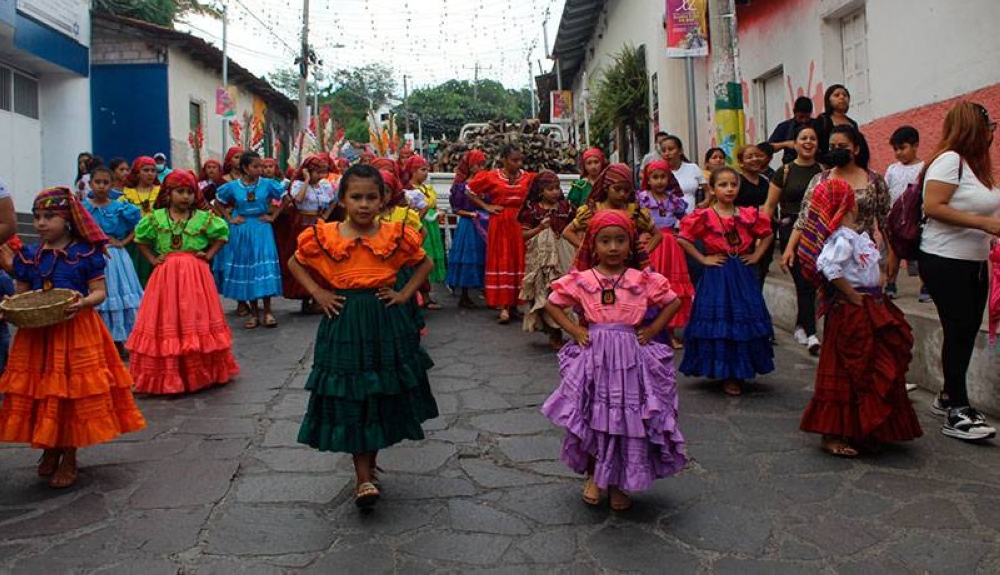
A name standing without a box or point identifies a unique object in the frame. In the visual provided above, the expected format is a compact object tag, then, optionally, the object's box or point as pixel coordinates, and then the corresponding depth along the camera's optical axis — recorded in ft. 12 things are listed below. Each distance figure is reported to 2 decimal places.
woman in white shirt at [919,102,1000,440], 17.19
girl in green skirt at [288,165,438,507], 14.48
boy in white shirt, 25.17
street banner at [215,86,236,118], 86.38
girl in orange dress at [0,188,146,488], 15.99
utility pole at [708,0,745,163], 38.86
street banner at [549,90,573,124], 105.07
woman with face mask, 18.13
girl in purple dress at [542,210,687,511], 13.94
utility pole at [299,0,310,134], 93.45
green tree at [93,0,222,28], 93.45
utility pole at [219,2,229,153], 90.48
